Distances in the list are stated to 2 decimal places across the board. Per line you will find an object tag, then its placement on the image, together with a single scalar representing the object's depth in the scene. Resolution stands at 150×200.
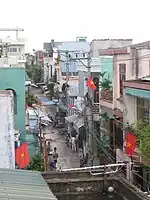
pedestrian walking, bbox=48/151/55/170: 26.27
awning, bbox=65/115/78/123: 39.10
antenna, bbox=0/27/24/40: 60.85
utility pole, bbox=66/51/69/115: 47.58
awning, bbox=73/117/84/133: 35.47
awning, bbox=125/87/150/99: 18.46
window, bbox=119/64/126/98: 25.03
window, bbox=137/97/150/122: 20.30
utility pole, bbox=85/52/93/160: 29.16
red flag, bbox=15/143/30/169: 18.20
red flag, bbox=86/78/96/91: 28.45
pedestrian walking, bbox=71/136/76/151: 36.69
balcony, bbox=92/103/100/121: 31.14
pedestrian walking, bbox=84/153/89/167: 29.94
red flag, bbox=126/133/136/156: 17.54
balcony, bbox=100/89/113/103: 27.45
